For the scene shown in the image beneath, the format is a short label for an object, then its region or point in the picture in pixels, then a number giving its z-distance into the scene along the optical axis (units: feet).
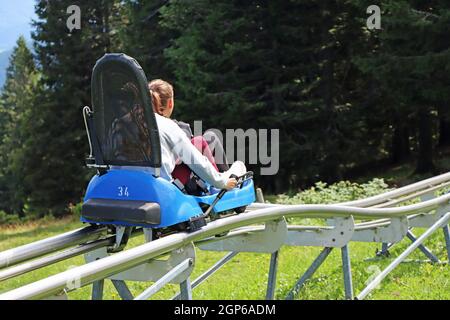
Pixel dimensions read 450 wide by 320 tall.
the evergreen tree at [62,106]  85.46
